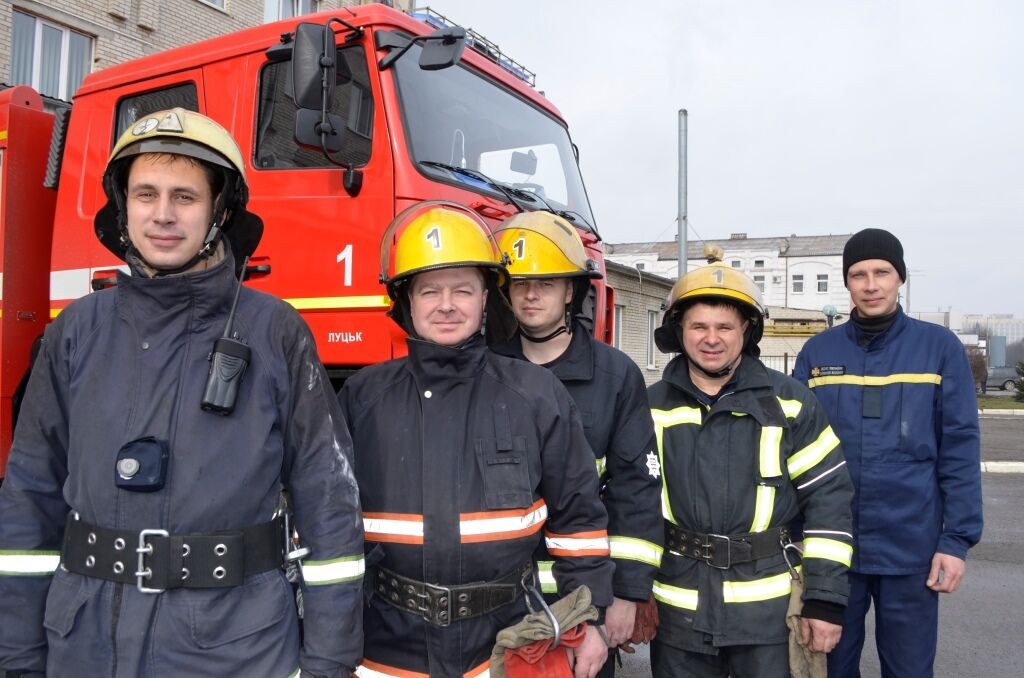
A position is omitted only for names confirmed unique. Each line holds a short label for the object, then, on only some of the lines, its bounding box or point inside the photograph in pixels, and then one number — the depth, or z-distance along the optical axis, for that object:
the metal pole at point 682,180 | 7.08
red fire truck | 3.18
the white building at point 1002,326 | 76.38
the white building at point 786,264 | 56.97
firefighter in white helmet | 1.59
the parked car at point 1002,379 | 42.62
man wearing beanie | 2.76
